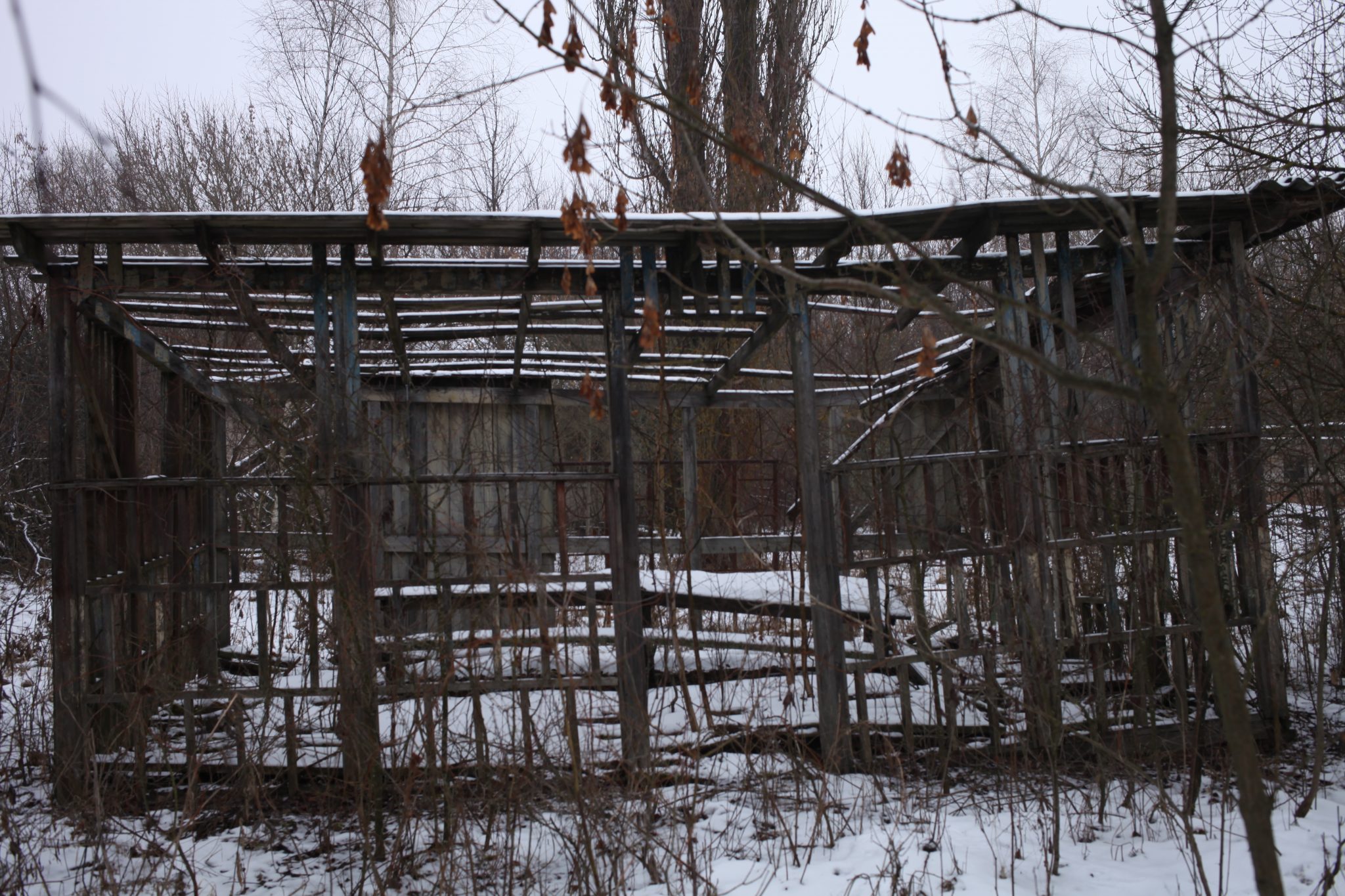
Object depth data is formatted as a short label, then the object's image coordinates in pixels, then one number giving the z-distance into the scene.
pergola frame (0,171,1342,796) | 5.72
